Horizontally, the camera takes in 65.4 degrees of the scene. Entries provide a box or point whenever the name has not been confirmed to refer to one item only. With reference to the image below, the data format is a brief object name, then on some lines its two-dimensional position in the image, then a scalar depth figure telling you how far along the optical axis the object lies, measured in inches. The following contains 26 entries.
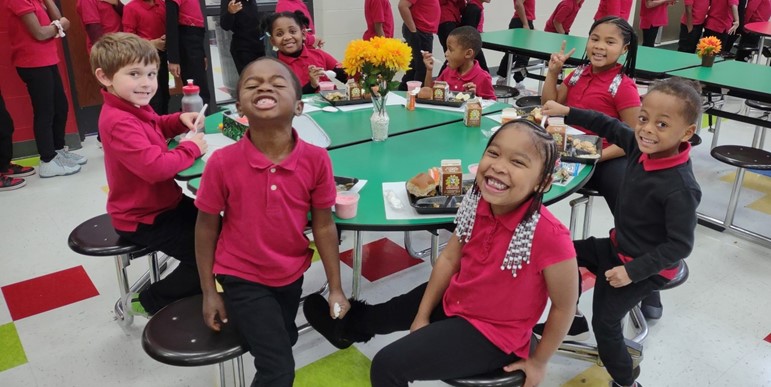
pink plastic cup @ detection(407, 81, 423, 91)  130.1
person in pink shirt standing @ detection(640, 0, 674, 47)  263.6
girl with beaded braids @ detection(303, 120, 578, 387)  60.2
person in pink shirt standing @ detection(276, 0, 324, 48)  161.3
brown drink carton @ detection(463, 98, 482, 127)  109.3
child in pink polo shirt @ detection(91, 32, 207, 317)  80.0
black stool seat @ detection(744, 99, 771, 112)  165.5
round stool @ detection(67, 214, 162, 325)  85.0
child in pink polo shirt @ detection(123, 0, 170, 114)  165.8
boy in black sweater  73.7
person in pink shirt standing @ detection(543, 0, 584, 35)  249.6
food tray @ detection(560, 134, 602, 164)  91.8
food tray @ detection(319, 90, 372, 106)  123.2
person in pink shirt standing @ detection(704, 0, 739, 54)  262.2
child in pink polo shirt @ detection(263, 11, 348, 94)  140.0
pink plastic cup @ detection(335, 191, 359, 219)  72.3
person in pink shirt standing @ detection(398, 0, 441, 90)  217.6
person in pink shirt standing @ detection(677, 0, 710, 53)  266.7
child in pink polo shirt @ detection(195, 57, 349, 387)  66.7
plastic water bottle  106.0
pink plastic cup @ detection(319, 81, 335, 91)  130.4
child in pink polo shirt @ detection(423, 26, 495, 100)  137.7
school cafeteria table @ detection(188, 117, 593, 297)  72.5
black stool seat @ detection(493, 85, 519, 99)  177.6
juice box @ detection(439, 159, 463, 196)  77.4
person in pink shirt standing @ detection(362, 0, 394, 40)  209.0
